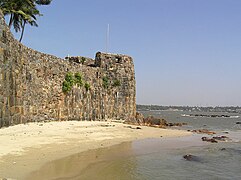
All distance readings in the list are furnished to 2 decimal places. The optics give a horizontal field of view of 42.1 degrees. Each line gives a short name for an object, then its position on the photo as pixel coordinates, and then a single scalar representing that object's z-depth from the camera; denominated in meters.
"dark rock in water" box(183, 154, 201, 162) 11.75
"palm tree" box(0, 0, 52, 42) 28.83
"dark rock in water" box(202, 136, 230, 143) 19.06
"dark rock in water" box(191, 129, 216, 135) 25.59
